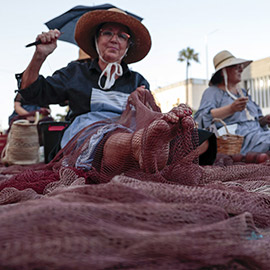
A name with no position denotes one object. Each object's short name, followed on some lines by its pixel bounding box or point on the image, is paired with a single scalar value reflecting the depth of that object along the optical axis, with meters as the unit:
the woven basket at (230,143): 2.91
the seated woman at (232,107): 3.12
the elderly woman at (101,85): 1.45
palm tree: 27.81
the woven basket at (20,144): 3.54
